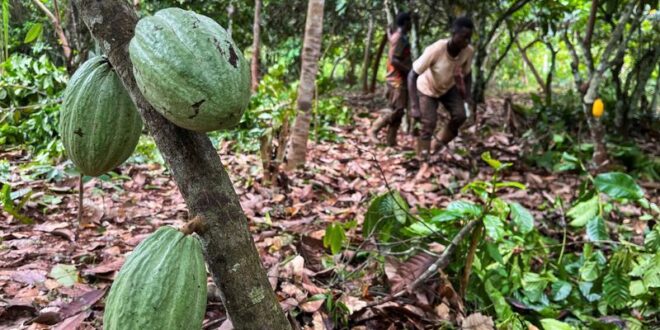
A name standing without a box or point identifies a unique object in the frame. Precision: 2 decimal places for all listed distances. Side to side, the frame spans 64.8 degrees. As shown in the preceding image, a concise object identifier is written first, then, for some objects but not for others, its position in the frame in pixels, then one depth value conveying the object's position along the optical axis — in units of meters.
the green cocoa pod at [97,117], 0.87
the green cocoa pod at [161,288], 0.70
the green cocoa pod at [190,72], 0.71
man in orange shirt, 5.25
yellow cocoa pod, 3.97
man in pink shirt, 4.41
